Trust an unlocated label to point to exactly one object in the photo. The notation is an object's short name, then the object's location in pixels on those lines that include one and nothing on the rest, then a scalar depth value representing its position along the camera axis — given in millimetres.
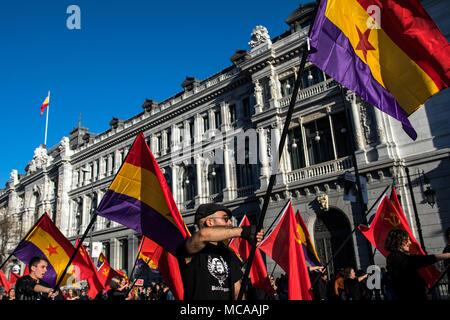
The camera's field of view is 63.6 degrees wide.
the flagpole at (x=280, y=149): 3041
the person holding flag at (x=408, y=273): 3732
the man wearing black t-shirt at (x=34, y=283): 6215
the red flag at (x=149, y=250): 10695
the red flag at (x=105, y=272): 15078
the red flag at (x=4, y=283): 12552
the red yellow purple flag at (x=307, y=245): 10405
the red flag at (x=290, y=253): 7361
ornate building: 16828
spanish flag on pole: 45900
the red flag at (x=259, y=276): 9352
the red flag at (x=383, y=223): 9391
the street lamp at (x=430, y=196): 15211
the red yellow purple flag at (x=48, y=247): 9047
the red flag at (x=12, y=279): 16669
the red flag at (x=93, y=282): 10434
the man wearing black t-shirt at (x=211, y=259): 3076
